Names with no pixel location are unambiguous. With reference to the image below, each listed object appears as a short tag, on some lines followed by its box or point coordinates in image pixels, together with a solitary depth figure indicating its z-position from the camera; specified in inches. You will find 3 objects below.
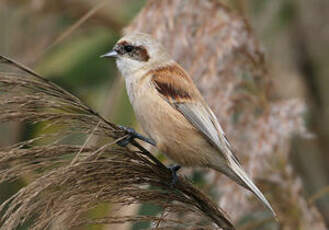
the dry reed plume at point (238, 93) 267.0
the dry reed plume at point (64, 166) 160.4
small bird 230.7
